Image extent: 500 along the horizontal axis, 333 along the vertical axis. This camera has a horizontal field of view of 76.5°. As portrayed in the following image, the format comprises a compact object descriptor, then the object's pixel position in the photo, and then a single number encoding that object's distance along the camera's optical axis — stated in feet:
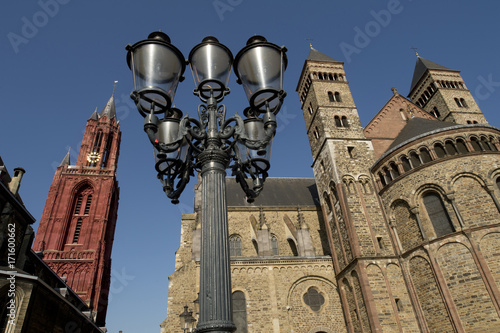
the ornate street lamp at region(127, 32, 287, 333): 14.40
